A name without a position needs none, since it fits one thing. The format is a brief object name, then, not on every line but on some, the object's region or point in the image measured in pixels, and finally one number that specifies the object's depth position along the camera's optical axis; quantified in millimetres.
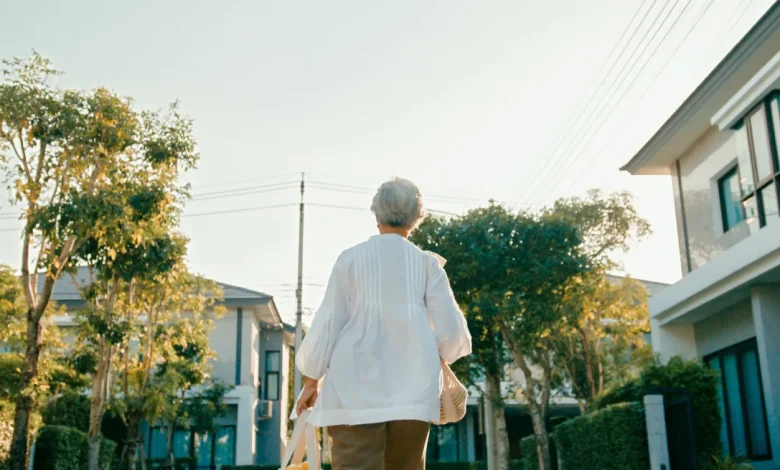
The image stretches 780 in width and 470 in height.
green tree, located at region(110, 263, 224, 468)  19922
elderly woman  2961
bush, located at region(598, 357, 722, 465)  10406
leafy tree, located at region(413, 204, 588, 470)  17750
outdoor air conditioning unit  35125
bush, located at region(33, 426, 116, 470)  17672
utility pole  27692
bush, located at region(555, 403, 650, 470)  10500
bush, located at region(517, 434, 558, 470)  17656
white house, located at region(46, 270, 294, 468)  32062
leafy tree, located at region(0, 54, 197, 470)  13438
